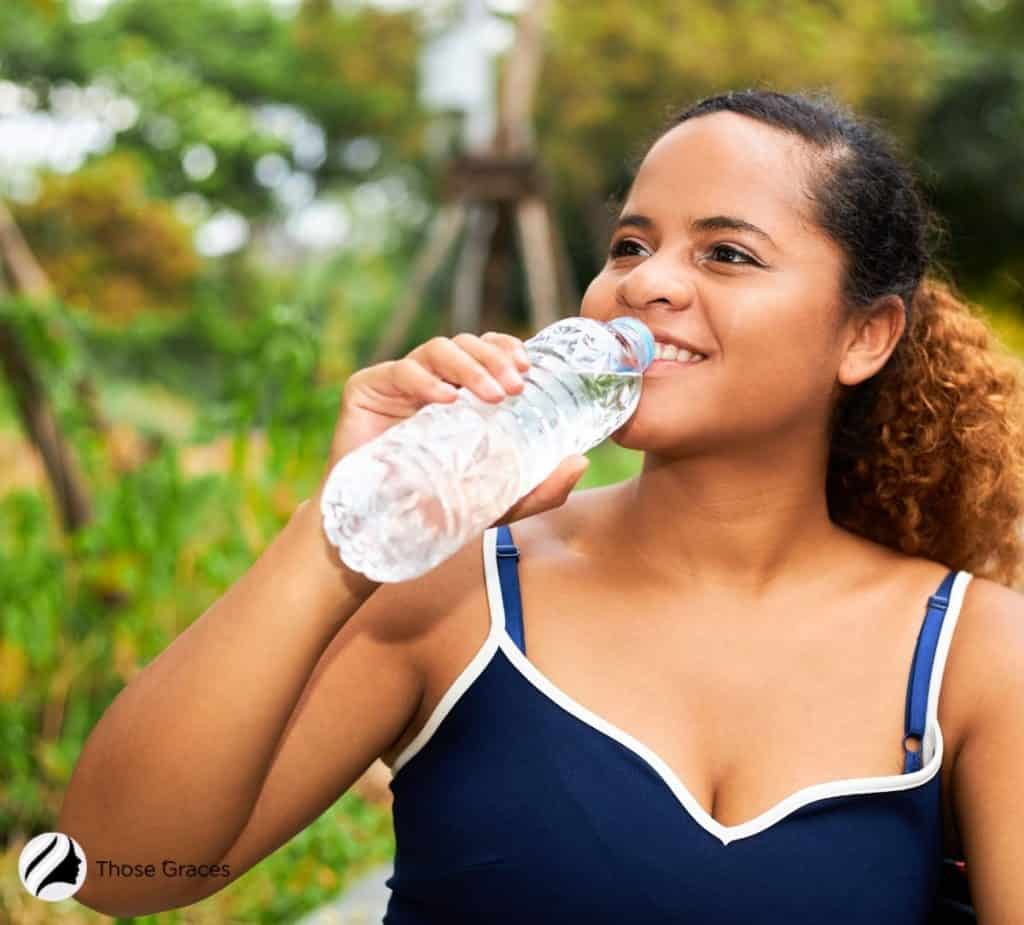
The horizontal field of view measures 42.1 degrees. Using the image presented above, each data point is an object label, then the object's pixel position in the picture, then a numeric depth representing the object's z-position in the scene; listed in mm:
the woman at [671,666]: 1540
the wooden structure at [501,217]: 8156
